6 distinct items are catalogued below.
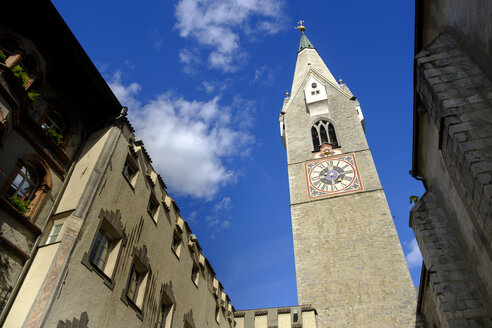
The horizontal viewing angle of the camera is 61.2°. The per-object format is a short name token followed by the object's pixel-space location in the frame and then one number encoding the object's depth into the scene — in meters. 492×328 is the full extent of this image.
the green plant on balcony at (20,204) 8.33
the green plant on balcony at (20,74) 8.91
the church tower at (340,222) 20.97
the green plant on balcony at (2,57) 8.69
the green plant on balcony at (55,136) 10.05
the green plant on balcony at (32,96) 9.27
